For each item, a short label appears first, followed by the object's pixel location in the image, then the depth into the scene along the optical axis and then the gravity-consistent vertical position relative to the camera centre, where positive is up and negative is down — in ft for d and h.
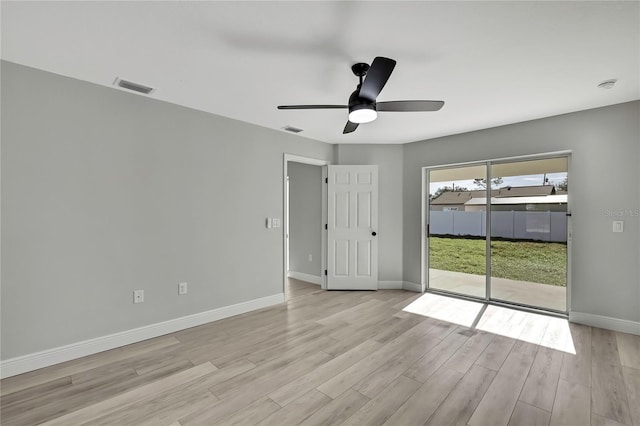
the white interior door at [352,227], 16.16 -0.76
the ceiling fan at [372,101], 6.26 +2.91
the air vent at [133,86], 8.87 +4.01
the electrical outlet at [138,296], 9.68 -2.79
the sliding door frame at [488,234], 11.77 -0.96
